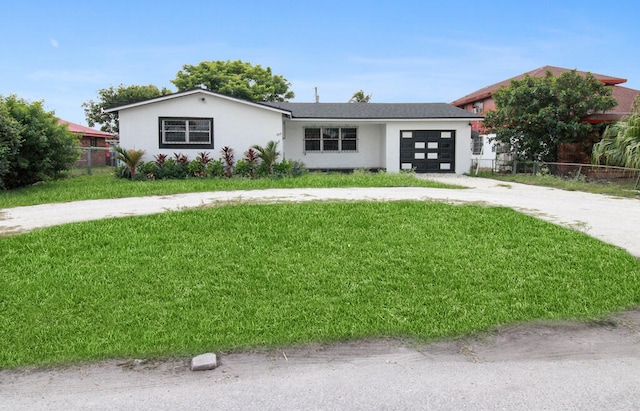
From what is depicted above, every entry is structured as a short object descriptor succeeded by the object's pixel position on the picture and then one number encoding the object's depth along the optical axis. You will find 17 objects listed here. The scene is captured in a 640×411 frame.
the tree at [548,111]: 18.81
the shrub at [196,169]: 17.52
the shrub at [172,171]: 17.33
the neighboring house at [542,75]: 19.82
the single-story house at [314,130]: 18.02
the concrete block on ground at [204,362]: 3.79
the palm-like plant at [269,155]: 17.58
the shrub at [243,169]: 17.58
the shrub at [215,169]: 17.52
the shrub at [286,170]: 17.50
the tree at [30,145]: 13.30
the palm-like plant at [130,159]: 16.95
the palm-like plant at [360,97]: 48.68
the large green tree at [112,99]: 44.34
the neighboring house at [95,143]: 31.83
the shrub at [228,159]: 18.08
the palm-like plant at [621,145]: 14.91
